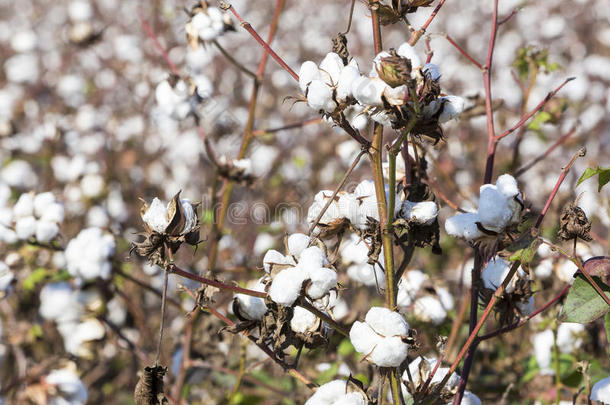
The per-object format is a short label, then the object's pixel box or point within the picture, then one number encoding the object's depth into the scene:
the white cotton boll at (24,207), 2.58
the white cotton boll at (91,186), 4.57
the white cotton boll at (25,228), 2.56
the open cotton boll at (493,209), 2.05
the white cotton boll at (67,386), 2.62
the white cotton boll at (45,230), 2.56
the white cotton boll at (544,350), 2.57
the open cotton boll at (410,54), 2.01
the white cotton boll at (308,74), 2.05
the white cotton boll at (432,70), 2.05
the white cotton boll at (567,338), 2.57
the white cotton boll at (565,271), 2.45
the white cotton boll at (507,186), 2.05
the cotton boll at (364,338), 2.02
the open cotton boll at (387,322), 2.02
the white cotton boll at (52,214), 2.57
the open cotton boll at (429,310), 2.45
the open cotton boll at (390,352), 2.01
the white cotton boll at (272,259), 2.04
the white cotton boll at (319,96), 2.03
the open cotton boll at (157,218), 2.04
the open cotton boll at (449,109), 2.05
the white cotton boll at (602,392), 2.13
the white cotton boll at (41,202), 2.59
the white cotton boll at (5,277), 2.60
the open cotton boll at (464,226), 2.08
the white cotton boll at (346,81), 2.02
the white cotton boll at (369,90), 1.99
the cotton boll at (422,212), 2.09
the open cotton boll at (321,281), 2.00
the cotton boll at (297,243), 2.05
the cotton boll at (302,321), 2.09
